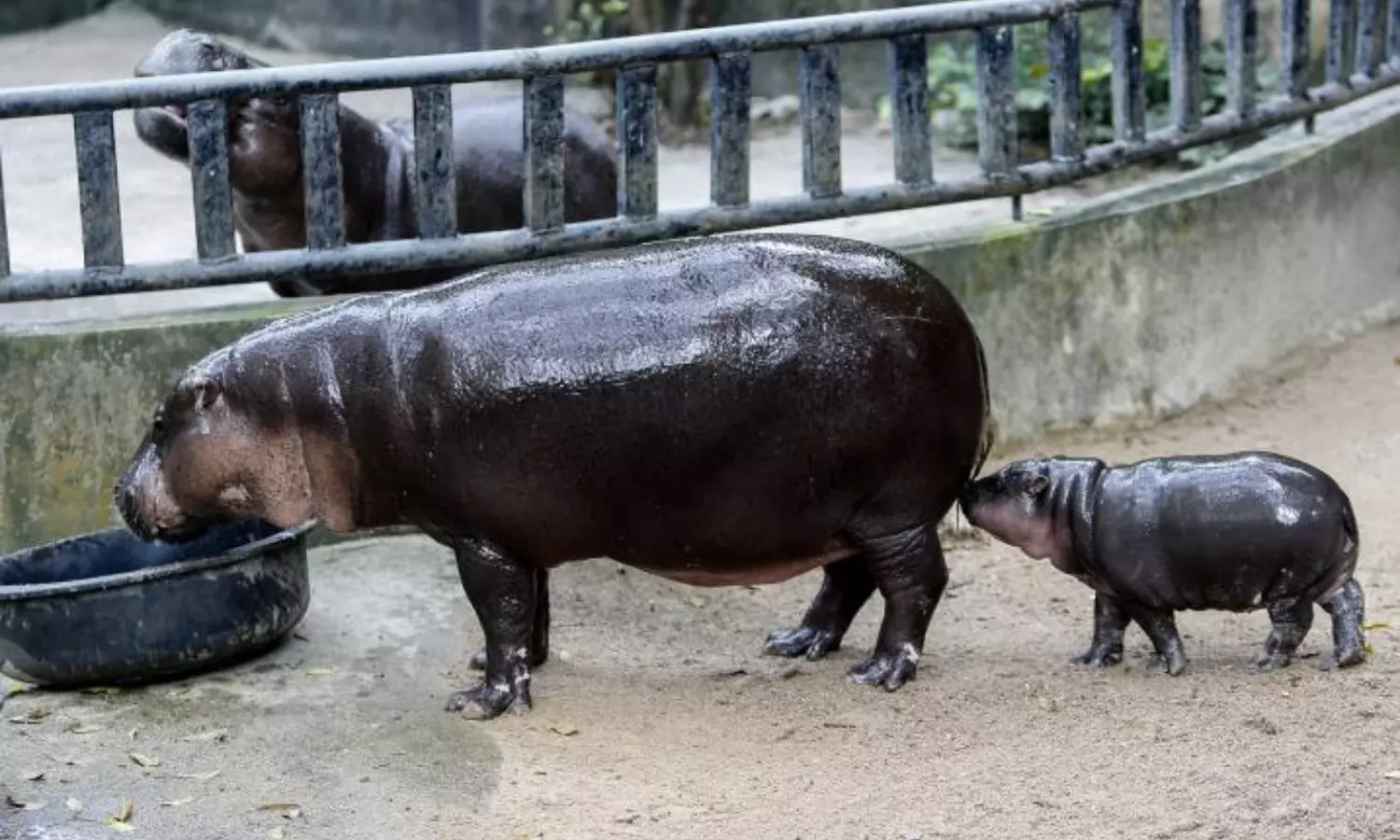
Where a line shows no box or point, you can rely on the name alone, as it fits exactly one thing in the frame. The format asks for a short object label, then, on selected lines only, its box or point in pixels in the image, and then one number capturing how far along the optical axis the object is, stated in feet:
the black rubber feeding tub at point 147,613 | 36.02
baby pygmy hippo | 35.04
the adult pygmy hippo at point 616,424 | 34.53
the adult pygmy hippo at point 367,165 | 43.46
